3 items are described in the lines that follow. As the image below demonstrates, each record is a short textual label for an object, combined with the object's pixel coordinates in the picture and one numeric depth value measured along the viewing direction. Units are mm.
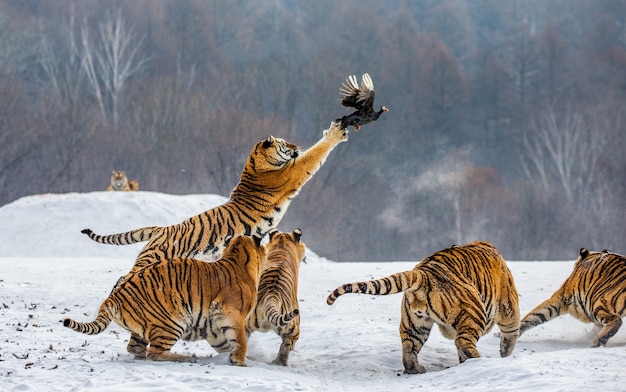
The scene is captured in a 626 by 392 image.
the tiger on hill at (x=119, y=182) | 54750
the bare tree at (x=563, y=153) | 99375
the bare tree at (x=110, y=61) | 109625
